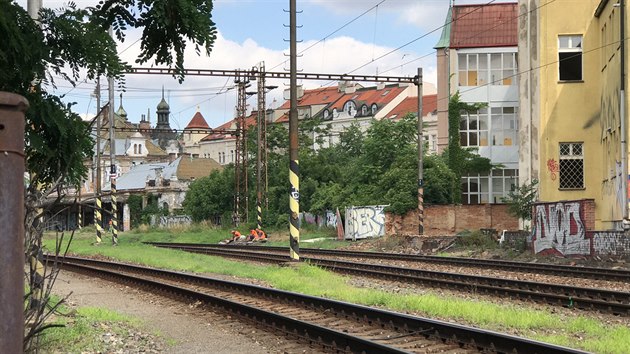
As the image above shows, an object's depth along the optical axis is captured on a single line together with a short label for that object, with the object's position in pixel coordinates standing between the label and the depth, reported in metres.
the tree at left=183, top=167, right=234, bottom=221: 75.31
